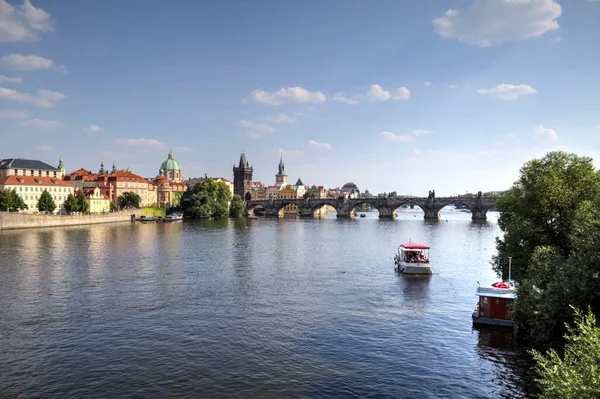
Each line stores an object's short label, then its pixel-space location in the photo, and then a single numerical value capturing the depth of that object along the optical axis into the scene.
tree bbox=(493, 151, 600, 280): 32.94
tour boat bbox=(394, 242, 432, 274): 54.03
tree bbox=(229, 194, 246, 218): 194.62
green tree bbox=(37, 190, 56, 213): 129.38
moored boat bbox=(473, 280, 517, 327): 32.94
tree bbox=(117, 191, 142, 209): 175.50
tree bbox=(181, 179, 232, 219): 170.12
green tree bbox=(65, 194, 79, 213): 136.88
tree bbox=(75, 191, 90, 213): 141.38
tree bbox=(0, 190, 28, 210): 118.62
